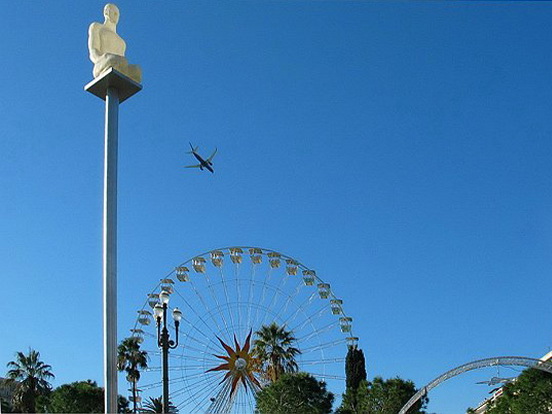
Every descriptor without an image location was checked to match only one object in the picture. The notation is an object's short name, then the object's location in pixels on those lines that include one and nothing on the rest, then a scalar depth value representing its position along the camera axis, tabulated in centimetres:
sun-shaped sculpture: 4466
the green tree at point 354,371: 4836
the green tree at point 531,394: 4388
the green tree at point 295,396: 4484
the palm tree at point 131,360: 5597
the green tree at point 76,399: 4788
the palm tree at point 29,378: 5484
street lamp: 2295
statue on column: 2045
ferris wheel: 4462
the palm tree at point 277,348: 5466
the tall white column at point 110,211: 1836
